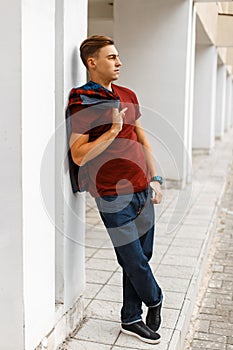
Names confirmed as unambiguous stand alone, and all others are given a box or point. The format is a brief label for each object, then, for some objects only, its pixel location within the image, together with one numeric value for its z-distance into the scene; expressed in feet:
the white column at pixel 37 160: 6.79
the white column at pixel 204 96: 38.96
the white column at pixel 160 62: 23.99
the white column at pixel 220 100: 54.70
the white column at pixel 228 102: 74.02
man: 8.27
